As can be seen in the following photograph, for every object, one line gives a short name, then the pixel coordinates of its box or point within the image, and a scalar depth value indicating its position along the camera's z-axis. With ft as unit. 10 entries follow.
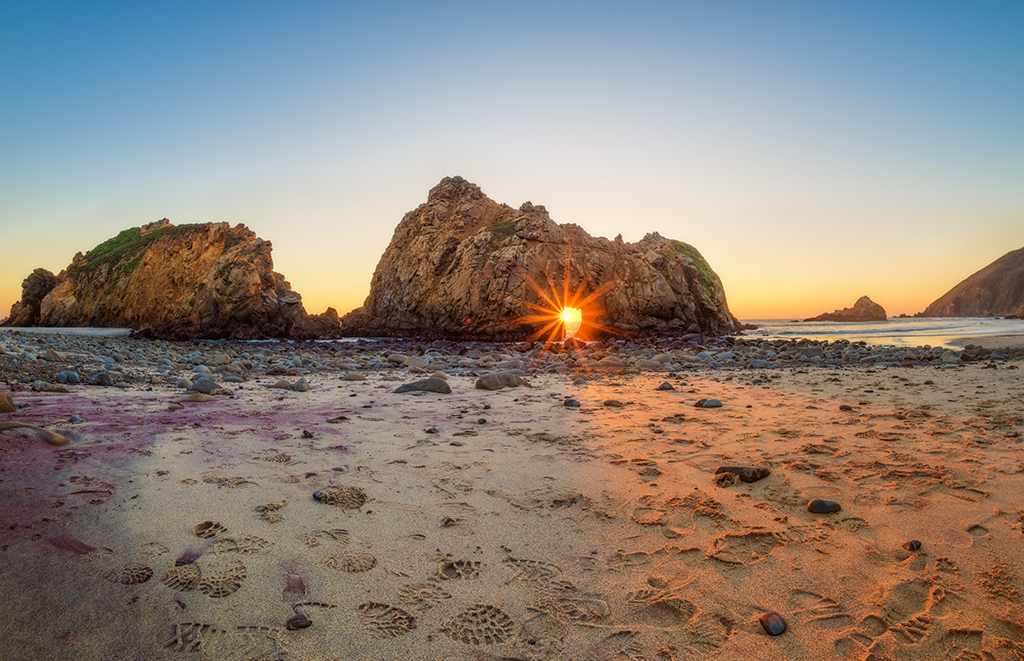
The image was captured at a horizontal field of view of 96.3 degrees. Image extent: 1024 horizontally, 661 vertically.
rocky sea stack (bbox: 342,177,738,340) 88.22
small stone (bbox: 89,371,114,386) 21.54
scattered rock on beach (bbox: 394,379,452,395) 22.82
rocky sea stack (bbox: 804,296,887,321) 224.94
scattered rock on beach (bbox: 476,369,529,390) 24.36
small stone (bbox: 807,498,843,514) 8.59
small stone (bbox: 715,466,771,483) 10.31
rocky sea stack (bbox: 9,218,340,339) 93.30
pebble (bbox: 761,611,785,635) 5.49
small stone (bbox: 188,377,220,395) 20.30
